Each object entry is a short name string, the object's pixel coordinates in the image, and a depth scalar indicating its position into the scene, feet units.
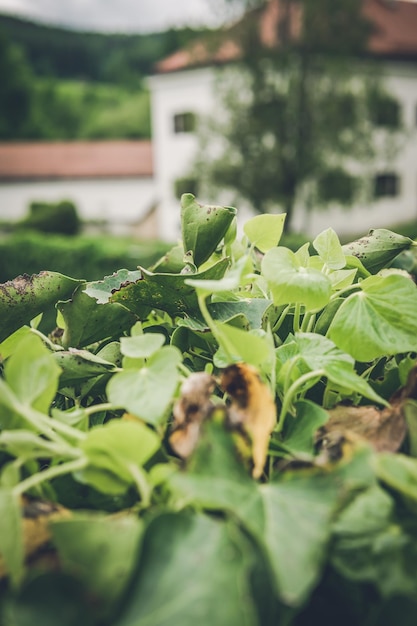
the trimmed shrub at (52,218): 62.64
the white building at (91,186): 84.84
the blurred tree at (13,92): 112.78
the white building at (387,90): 54.61
